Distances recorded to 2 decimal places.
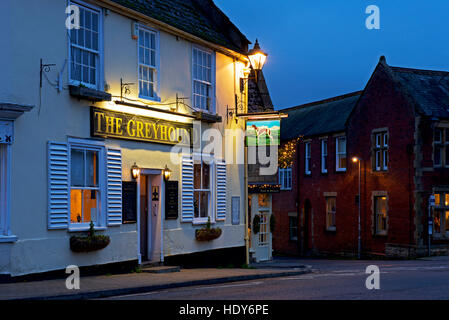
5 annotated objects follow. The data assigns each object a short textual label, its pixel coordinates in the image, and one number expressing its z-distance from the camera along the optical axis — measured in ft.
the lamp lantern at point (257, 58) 67.67
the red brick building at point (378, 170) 101.09
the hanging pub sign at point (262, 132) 65.00
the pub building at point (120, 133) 43.52
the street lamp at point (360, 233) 114.32
